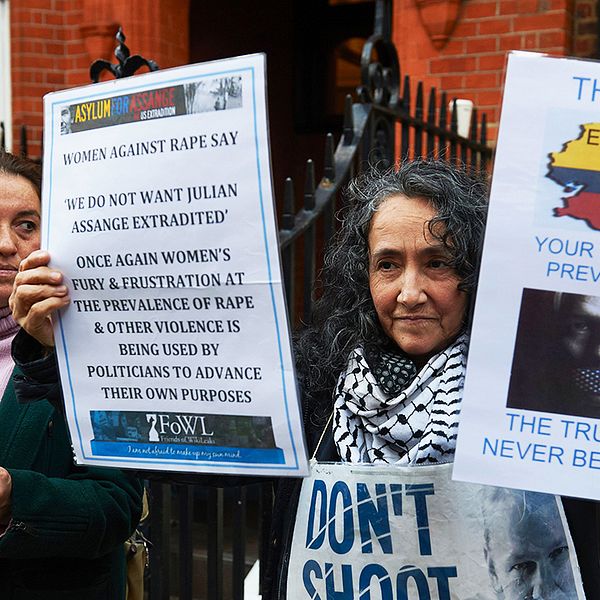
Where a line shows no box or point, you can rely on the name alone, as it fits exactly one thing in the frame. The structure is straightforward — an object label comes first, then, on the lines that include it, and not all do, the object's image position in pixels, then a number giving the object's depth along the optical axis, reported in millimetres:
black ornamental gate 3275
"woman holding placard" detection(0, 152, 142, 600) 1896
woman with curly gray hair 1721
